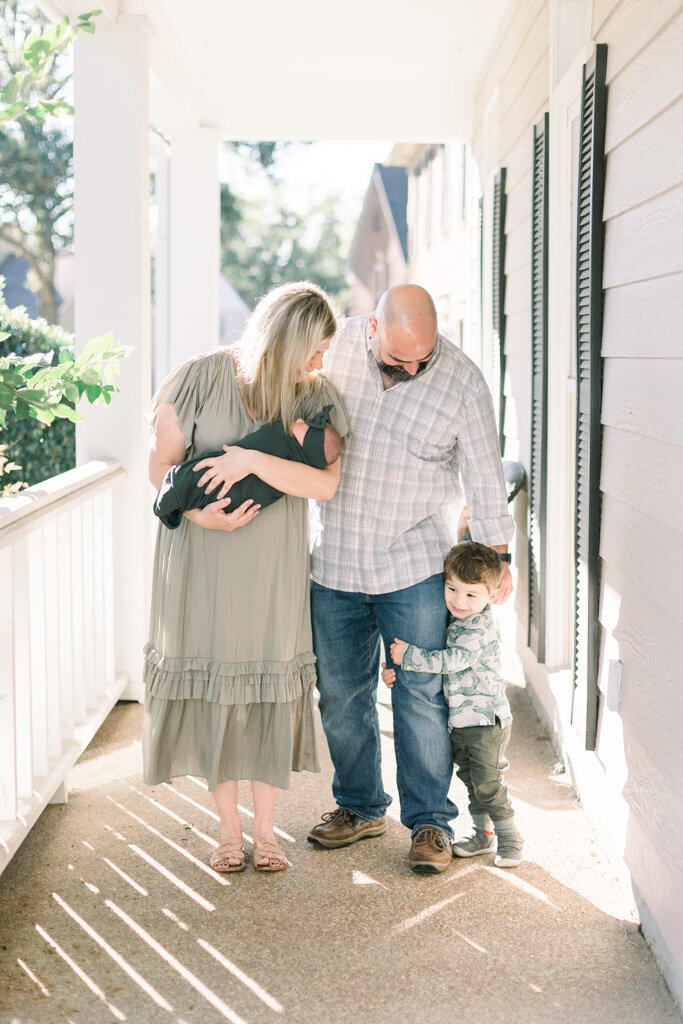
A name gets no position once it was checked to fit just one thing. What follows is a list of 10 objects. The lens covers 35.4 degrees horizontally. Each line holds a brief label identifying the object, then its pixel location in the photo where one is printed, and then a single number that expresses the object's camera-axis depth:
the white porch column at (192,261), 6.89
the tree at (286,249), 49.03
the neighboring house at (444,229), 7.61
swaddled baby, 2.62
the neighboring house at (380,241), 24.25
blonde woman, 2.64
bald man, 2.85
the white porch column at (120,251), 4.16
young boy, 2.86
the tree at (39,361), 2.44
